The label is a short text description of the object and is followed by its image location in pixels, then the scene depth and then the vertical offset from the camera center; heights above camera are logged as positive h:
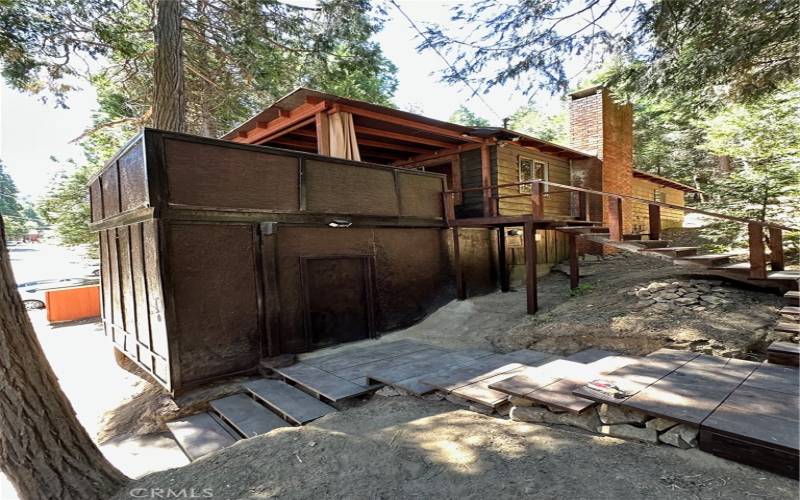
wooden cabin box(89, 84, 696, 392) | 5.54 +0.28
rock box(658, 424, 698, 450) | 2.75 -1.52
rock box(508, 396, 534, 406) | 3.77 -1.63
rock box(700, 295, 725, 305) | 5.92 -1.09
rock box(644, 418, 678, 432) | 2.92 -1.50
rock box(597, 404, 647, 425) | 3.10 -1.52
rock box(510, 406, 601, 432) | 3.33 -1.67
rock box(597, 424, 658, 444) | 2.94 -1.60
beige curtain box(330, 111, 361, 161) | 7.85 +2.33
